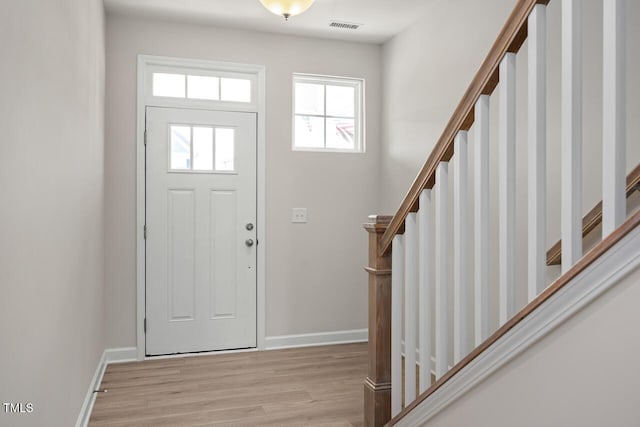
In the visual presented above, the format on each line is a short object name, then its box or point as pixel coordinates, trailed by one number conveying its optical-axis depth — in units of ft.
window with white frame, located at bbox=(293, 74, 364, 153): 13.88
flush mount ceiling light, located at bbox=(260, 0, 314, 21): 9.32
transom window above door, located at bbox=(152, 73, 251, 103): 12.60
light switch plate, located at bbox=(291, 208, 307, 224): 13.60
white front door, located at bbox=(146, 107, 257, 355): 12.44
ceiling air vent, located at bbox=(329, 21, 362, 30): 12.60
